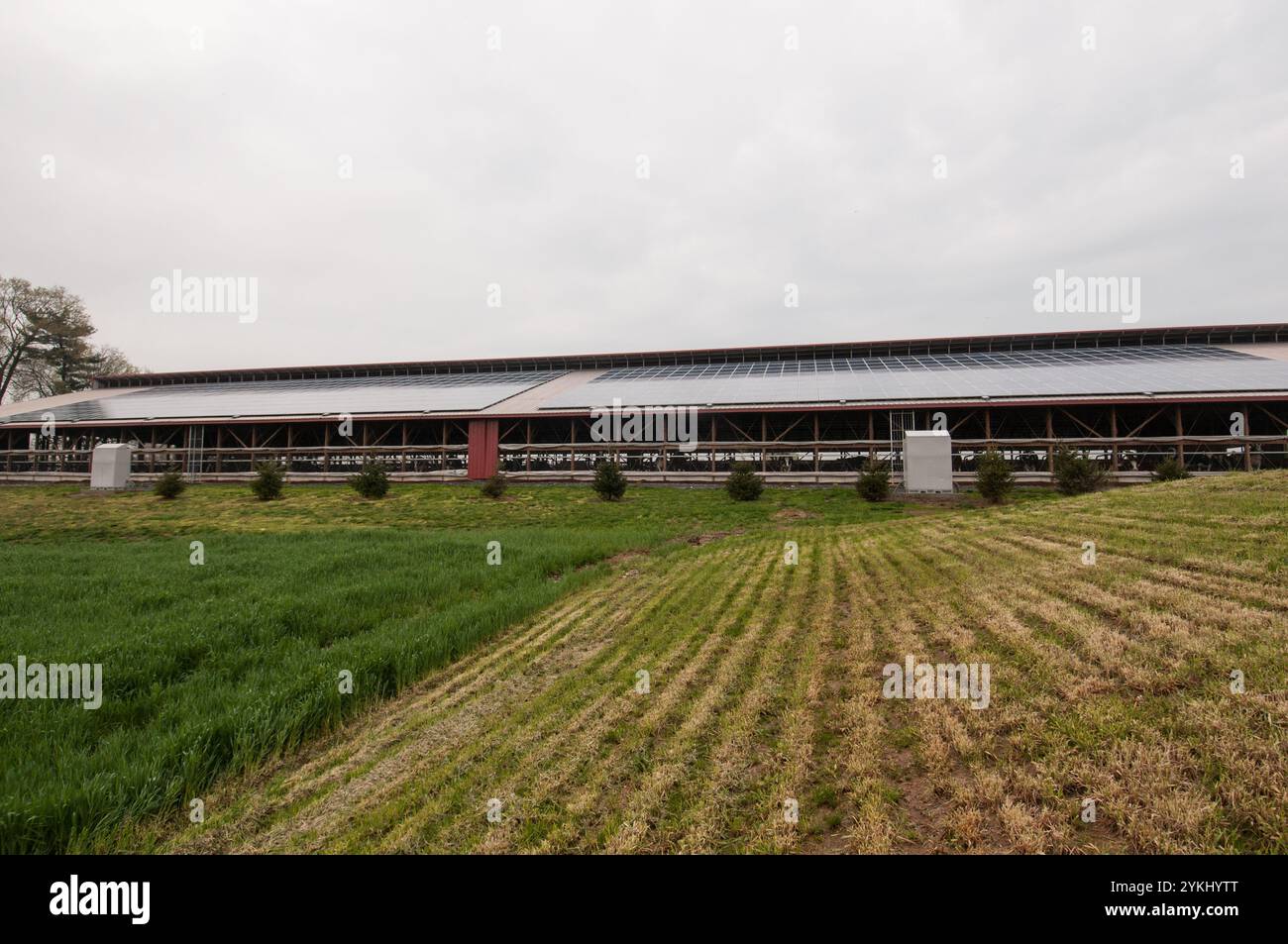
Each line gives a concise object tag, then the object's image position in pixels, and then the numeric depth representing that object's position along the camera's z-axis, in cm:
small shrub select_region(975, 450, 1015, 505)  1883
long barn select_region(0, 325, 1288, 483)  2447
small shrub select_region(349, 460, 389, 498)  2509
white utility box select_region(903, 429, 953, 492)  2108
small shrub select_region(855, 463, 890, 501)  2050
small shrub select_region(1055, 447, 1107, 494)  1952
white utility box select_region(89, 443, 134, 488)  2905
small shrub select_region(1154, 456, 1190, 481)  1953
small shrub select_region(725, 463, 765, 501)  2191
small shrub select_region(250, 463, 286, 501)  2497
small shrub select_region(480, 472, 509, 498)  2409
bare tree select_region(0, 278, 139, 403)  5022
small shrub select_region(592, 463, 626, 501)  2297
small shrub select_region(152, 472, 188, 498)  2534
